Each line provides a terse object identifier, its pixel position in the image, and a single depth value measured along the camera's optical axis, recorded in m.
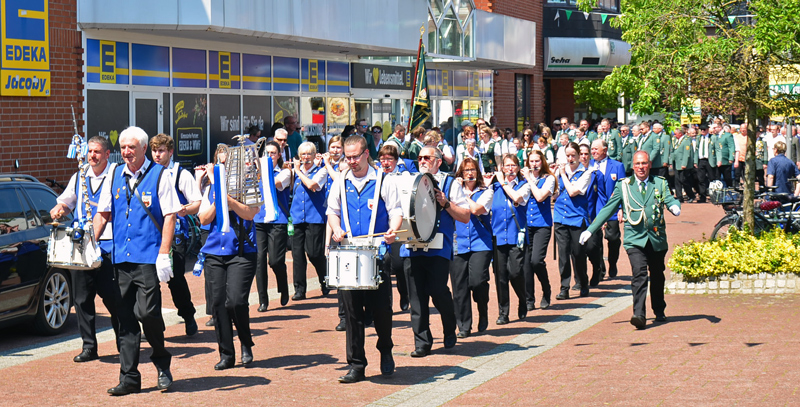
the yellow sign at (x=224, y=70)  19.69
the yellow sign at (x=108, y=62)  16.48
